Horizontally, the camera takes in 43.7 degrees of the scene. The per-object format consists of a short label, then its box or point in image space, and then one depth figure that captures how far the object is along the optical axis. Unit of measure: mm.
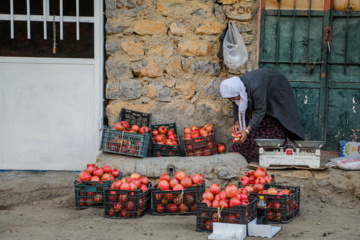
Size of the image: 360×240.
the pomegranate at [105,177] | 4704
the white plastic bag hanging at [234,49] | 5621
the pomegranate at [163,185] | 4434
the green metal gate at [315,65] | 5758
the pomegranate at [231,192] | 3914
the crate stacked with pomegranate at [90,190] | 4652
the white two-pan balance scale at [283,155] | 4984
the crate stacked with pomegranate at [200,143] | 5574
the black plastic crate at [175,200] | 4398
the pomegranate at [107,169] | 4914
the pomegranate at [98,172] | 4785
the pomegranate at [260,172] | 4660
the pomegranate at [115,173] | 4910
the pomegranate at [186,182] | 4449
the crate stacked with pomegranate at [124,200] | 4297
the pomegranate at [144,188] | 4469
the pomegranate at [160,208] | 4441
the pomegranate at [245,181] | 4595
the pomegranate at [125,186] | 4320
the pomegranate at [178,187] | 4391
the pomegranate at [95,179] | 4680
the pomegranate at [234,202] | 3785
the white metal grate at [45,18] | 5904
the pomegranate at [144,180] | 4586
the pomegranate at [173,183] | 4449
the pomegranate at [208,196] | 4004
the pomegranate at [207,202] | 3898
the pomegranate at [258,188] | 4297
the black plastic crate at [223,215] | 3762
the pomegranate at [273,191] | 4152
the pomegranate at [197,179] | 4512
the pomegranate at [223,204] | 3824
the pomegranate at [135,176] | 4684
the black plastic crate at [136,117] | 5926
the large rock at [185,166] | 5250
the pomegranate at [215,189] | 4094
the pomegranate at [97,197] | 4680
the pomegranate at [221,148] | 5773
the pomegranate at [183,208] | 4418
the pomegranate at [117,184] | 4363
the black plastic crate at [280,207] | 4109
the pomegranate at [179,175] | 4539
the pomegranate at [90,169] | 4816
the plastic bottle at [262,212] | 3982
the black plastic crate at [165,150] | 5566
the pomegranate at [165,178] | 4559
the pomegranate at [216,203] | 3863
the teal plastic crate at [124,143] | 5336
